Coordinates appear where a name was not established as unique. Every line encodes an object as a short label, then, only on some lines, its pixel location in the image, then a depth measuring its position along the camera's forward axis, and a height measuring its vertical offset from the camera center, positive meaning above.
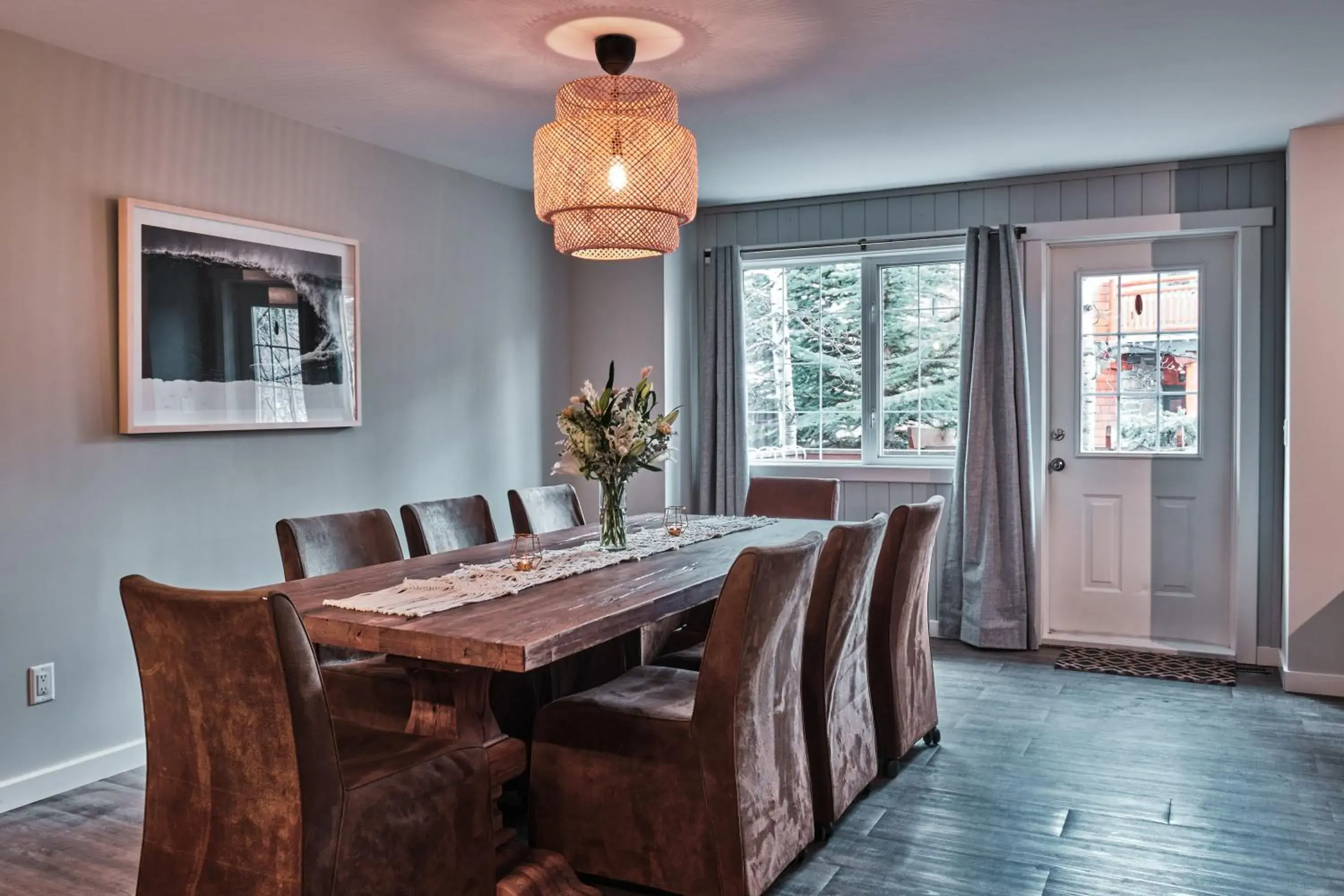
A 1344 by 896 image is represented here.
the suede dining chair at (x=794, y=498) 4.52 -0.36
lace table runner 2.34 -0.41
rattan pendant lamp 2.97 +0.74
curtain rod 5.23 +0.93
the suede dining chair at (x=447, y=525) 3.42 -0.36
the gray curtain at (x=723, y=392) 5.63 +0.14
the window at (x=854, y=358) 5.43 +0.32
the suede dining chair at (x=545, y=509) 3.89 -0.35
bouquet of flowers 3.11 -0.05
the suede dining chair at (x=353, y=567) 2.84 -0.43
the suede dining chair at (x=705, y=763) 2.30 -0.81
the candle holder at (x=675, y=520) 3.60 -0.36
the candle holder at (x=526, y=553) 2.82 -0.37
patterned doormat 4.52 -1.14
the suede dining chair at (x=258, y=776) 1.84 -0.68
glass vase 3.21 -0.31
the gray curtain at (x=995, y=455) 5.02 -0.19
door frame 4.69 +0.15
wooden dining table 2.06 -0.44
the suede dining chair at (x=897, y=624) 3.24 -0.66
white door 4.89 -0.14
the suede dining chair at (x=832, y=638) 2.73 -0.60
